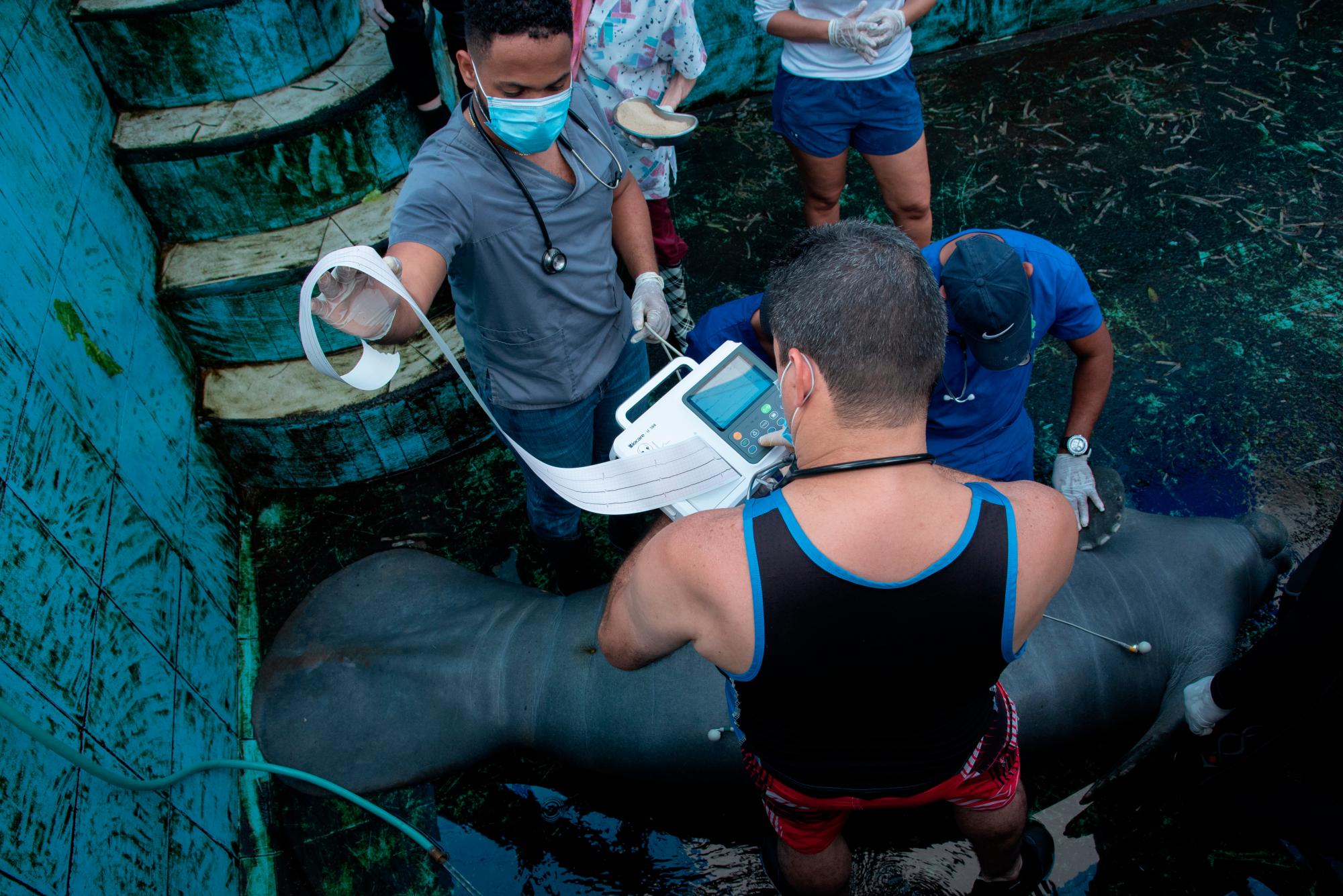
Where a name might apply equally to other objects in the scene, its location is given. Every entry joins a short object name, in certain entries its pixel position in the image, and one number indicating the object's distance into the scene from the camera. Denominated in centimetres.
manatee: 243
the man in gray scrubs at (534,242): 193
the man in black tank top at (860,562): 136
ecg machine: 217
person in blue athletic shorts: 312
